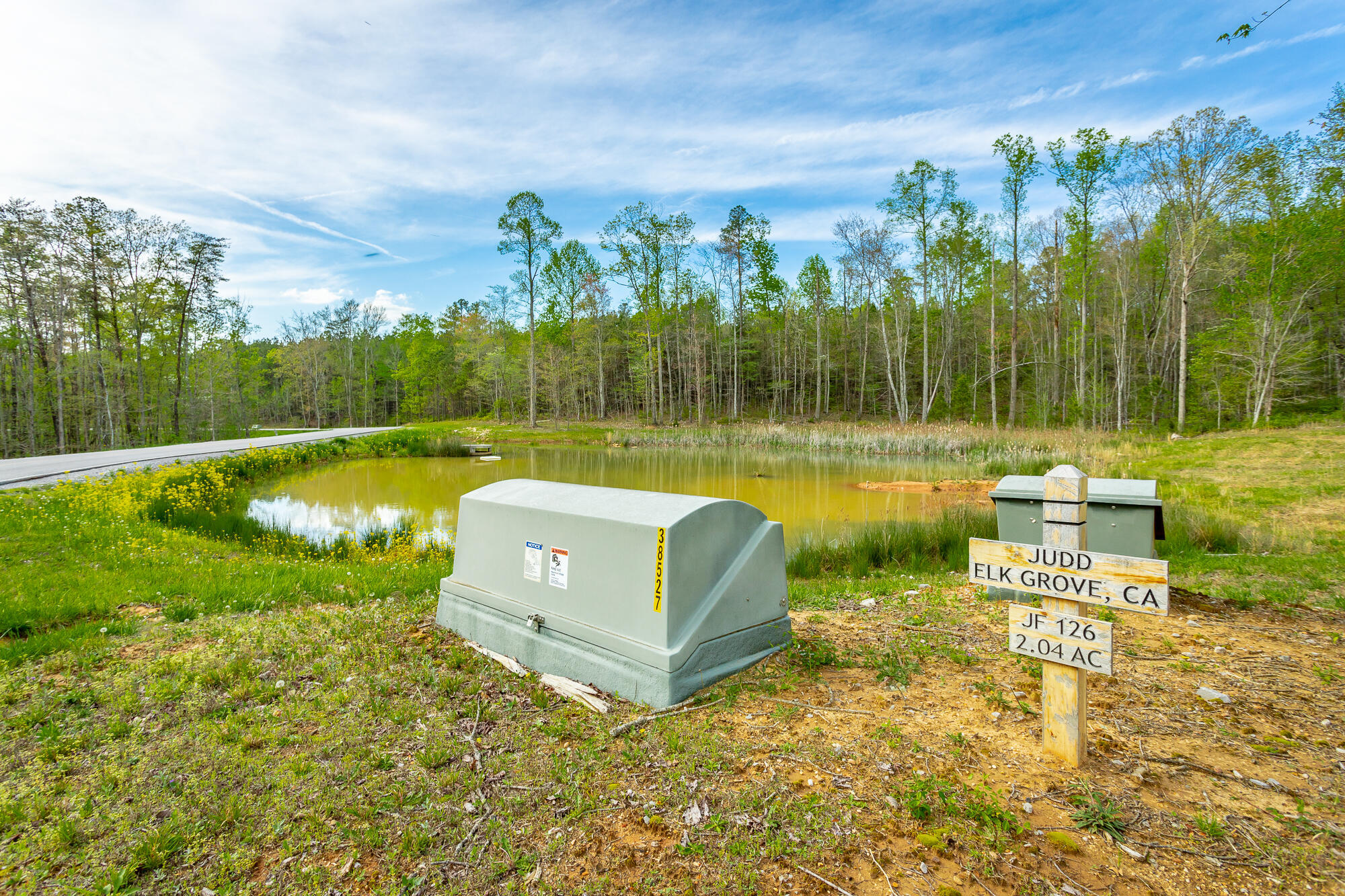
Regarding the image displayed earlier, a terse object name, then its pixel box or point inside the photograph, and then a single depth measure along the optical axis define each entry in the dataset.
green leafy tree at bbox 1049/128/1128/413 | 24.17
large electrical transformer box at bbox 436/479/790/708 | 3.18
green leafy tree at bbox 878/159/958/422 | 27.98
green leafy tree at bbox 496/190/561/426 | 35.28
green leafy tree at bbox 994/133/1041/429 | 25.80
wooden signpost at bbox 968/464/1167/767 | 2.40
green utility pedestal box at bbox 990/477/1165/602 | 4.91
